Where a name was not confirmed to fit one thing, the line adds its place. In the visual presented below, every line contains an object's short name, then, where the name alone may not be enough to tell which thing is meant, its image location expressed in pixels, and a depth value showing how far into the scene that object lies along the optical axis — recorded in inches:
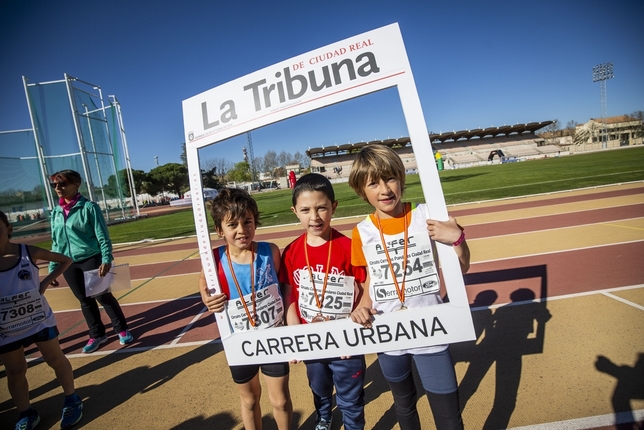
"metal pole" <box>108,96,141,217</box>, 938.5
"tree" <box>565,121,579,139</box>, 3471.0
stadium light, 2262.6
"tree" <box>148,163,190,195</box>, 2315.5
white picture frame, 54.4
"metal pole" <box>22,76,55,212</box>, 632.4
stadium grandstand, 2220.7
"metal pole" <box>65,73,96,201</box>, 685.3
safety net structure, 634.8
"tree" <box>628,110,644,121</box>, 3314.0
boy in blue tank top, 71.4
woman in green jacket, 137.7
